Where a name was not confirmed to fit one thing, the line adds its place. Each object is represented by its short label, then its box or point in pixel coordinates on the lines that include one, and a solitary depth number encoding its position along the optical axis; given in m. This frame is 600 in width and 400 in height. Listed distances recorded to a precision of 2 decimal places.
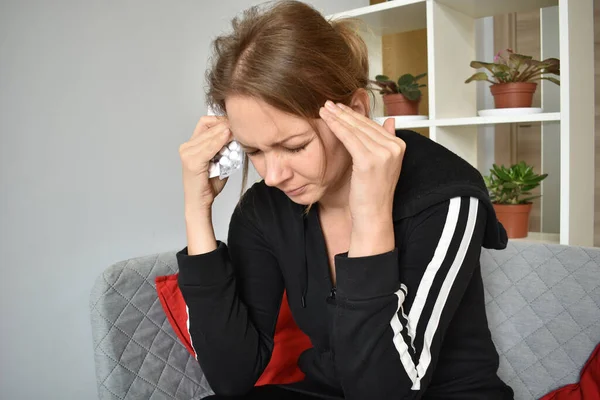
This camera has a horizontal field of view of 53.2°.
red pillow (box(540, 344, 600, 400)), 1.25
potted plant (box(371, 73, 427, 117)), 2.08
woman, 0.95
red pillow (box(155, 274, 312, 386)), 1.45
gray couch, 1.33
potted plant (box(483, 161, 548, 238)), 1.87
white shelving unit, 1.65
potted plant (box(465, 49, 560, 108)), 1.83
